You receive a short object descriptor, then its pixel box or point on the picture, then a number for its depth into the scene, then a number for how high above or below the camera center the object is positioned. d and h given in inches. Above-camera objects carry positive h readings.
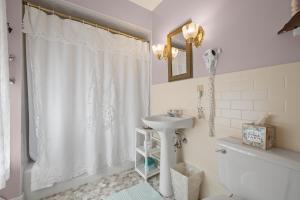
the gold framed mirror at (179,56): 58.2 +18.7
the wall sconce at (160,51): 70.6 +23.9
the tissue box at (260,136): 33.1 -9.3
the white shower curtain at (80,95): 55.4 +1.7
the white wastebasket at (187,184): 49.1 -31.2
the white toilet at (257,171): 28.2 -17.0
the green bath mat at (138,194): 57.7 -40.4
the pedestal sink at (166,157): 56.2 -24.0
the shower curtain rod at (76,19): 54.4 +35.9
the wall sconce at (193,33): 52.3 +24.4
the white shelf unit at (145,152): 69.2 -27.2
